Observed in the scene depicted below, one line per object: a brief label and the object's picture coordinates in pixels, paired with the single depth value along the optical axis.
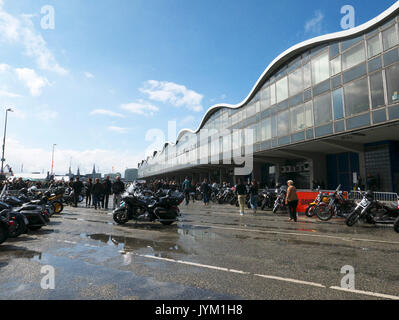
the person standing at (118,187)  12.94
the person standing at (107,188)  15.25
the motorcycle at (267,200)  15.30
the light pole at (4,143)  30.82
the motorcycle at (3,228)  6.01
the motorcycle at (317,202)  11.25
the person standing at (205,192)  19.17
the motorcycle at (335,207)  10.72
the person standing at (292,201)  10.48
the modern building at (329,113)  14.80
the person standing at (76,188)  16.62
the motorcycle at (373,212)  8.61
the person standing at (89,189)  17.39
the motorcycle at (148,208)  8.86
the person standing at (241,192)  12.64
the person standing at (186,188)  18.62
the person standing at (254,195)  14.30
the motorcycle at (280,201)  13.52
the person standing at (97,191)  15.51
